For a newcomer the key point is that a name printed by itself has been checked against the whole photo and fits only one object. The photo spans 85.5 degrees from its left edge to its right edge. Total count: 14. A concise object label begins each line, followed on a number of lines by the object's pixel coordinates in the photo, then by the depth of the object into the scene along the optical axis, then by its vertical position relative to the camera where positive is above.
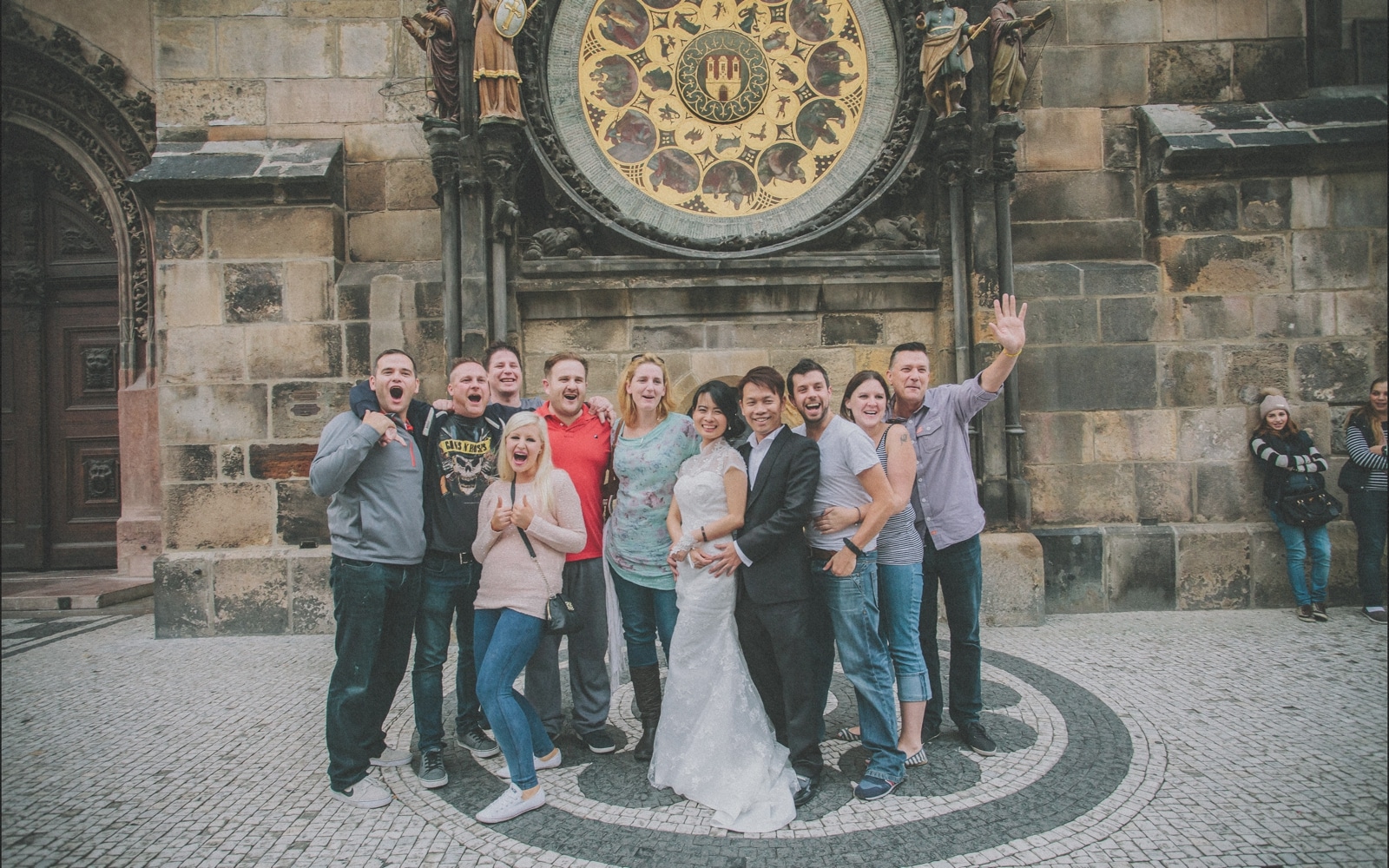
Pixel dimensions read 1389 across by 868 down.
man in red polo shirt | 3.61 -0.78
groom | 3.16 -0.57
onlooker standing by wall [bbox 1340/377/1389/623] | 5.70 -0.48
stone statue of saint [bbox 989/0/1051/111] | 5.65 +2.89
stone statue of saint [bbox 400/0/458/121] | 5.58 +3.01
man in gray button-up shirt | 3.54 -0.30
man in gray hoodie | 3.19 -0.48
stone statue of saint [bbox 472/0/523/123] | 5.60 +2.82
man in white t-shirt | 3.18 -0.56
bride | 3.11 -0.98
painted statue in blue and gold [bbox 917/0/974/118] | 5.62 +2.89
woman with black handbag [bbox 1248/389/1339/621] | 5.67 -0.51
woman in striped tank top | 3.38 -0.67
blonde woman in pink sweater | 3.04 -0.54
